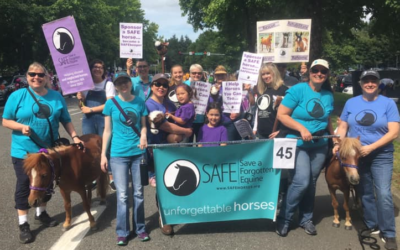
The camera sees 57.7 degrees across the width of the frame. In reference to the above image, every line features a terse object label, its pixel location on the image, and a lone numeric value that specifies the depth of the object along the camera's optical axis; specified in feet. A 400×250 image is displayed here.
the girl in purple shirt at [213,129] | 15.72
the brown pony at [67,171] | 12.32
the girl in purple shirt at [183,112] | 15.16
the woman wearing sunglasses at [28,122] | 13.57
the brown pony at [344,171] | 13.01
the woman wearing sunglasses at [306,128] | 13.58
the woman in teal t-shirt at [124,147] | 13.43
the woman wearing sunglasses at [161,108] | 14.47
